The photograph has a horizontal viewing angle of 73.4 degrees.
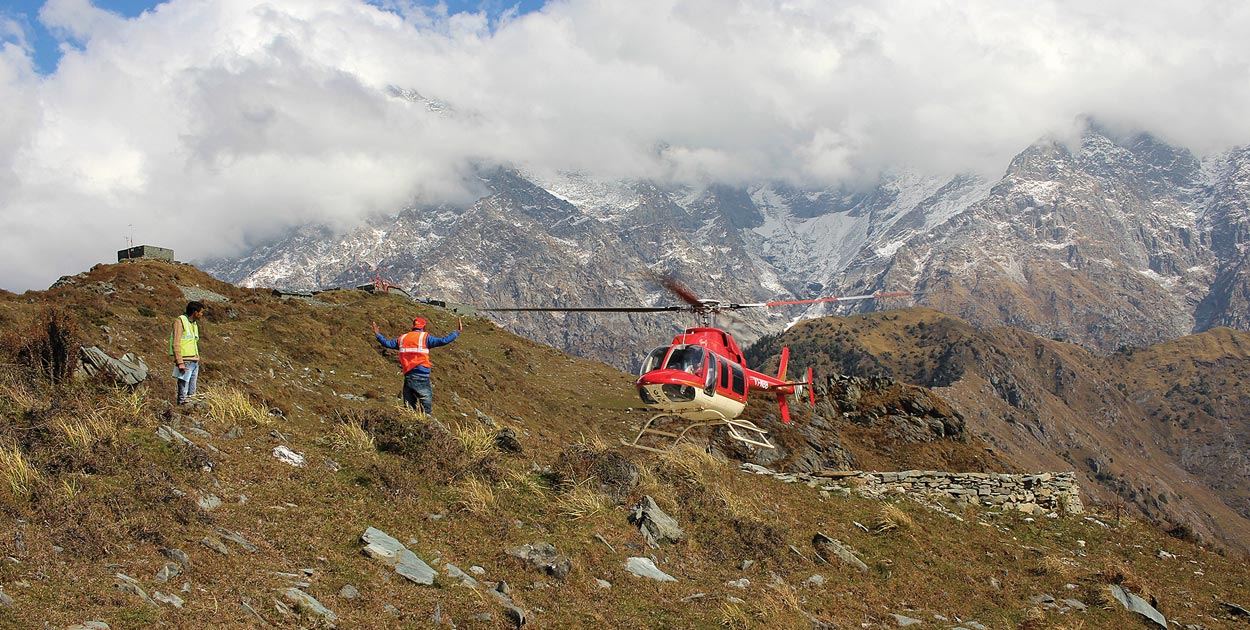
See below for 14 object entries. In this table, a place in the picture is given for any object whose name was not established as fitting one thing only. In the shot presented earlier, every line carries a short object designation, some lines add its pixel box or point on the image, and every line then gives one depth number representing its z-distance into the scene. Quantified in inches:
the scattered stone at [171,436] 477.4
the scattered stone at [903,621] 494.4
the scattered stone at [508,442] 650.8
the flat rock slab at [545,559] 445.7
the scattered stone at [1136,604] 563.8
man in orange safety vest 674.2
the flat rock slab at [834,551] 584.4
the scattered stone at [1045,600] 566.6
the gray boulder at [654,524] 533.0
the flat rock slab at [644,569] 475.8
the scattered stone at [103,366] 571.5
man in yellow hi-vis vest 606.5
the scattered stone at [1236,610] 609.1
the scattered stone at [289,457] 508.4
